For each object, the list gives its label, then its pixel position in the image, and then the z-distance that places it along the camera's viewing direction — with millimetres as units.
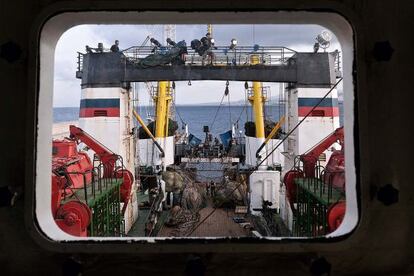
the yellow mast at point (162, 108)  14336
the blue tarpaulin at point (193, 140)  24797
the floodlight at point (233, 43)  12641
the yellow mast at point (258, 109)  14875
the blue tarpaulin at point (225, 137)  24975
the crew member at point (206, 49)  11523
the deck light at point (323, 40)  10787
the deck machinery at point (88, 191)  5965
